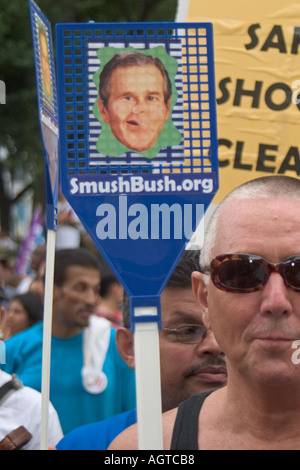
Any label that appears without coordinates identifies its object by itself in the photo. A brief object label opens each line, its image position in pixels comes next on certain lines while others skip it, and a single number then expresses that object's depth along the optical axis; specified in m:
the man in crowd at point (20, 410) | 3.53
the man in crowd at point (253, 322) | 2.05
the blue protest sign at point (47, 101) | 2.27
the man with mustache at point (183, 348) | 3.05
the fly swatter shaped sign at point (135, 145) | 1.99
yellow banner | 3.38
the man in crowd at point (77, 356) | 4.73
